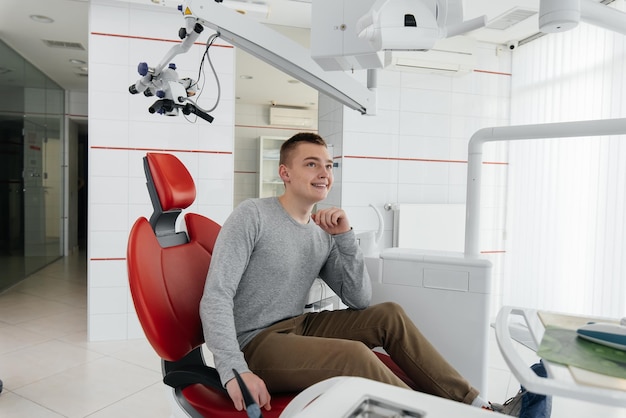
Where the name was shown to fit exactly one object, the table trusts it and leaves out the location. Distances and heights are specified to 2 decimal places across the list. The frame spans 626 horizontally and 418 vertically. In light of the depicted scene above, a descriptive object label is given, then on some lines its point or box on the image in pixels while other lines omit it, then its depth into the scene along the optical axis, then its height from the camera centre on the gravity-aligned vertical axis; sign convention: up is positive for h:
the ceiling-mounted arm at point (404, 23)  0.83 +0.30
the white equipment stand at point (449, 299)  1.88 -0.46
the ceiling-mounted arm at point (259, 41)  1.32 +0.43
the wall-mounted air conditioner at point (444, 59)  3.60 +1.01
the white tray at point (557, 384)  0.55 -0.24
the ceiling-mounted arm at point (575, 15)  0.90 +0.36
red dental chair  1.28 -0.31
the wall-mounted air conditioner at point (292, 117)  7.85 +1.17
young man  1.29 -0.40
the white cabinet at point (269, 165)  7.59 +0.32
